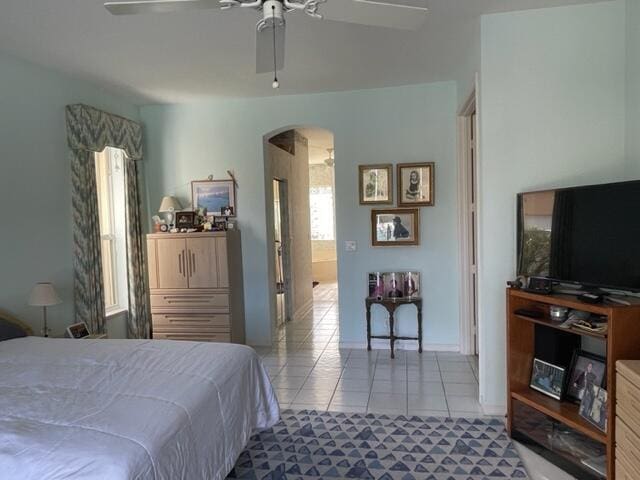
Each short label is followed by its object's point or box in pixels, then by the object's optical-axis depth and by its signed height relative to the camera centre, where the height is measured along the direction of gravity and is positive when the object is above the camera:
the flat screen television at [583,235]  2.04 -0.10
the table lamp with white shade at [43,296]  3.10 -0.49
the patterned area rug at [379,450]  2.30 -1.35
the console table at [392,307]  4.19 -0.86
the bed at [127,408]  1.40 -0.73
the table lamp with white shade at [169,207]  4.56 +0.20
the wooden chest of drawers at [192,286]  4.24 -0.61
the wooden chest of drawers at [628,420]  1.71 -0.86
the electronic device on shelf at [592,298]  2.08 -0.41
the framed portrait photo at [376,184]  4.34 +0.38
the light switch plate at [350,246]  4.46 -0.26
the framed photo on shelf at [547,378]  2.43 -0.95
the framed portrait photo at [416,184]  4.25 +0.36
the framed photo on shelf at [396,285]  4.31 -0.66
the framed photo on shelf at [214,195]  4.64 +0.32
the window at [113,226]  4.42 +0.01
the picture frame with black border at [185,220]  4.43 +0.06
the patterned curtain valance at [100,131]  3.69 +0.91
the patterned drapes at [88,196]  3.71 +0.28
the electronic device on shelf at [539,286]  2.39 -0.39
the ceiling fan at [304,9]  1.70 +0.87
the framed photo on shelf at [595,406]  2.10 -0.97
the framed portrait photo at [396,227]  4.31 -0.07
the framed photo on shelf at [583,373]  2.25 -0.86
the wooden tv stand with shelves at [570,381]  1.94 -0.89
